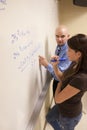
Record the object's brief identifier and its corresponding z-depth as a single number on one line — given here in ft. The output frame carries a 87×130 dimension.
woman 5.03
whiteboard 3.87
